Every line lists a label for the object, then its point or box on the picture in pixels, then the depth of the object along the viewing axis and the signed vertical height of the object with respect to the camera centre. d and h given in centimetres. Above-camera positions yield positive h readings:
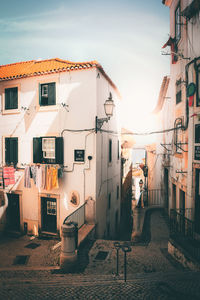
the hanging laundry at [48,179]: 1133 -172
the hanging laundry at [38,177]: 1154 -162
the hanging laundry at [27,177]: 1186 -167
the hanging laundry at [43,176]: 1145 -158
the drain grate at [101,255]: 780 -441
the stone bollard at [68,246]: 711 -366
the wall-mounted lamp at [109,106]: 1015 +233
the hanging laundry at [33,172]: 1173 -135
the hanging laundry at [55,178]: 1124 -164
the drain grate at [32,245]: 1096 -554
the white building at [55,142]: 1112 +48
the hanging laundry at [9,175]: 1238 -162
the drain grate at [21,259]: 898 -535
